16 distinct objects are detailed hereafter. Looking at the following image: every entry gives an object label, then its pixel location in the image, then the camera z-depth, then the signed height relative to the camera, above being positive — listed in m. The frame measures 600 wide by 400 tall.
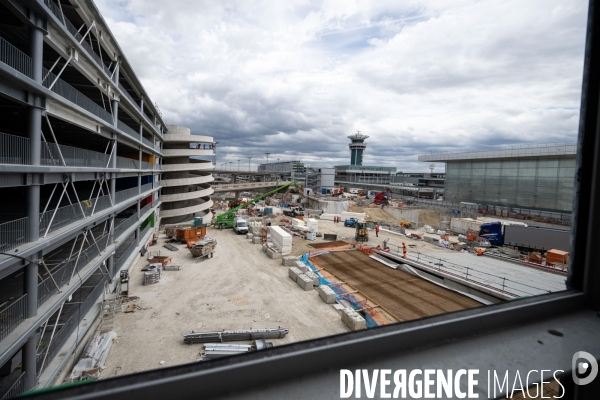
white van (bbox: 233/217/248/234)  25.94 -4.27
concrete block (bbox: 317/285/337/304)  12.52 -4.88
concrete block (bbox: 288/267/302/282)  15.03 -4.79
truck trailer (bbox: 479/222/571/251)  19.77 -3.60
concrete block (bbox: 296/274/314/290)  13.93 -4.88
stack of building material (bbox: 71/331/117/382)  7.53 -5.09
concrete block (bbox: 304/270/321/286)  14.36 -4.78
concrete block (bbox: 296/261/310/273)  15.92 -4.77
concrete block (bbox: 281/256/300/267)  17.38 -4.83
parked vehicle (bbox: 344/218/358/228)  31.57 -4.44
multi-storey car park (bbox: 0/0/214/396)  5.84 -0.14
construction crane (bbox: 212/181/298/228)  28.56 -4.19
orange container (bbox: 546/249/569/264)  16.59 -3.97
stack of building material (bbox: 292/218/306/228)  27.32 -4.04
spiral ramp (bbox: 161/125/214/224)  28.41 +0.30
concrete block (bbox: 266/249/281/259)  19.03 -4.82
